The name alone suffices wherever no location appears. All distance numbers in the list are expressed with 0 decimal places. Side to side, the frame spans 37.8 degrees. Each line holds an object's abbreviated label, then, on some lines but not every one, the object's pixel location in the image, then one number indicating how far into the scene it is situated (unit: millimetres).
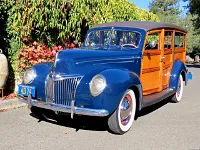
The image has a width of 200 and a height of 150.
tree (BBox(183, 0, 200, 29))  21438
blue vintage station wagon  4289
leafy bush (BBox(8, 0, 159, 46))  7012
